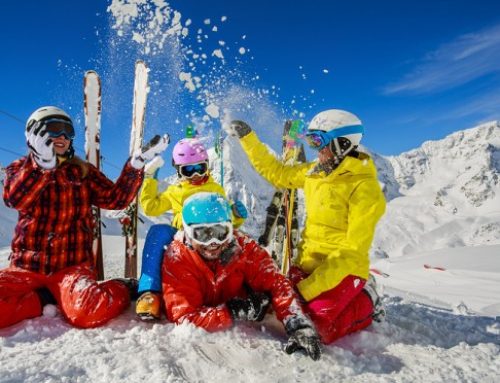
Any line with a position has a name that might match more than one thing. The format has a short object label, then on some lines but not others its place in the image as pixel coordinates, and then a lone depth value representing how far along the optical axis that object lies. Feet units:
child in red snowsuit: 9.53
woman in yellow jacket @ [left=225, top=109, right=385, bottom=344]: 10.34
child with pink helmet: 14.70
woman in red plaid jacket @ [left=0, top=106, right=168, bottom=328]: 9.90
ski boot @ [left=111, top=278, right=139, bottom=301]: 11.61
